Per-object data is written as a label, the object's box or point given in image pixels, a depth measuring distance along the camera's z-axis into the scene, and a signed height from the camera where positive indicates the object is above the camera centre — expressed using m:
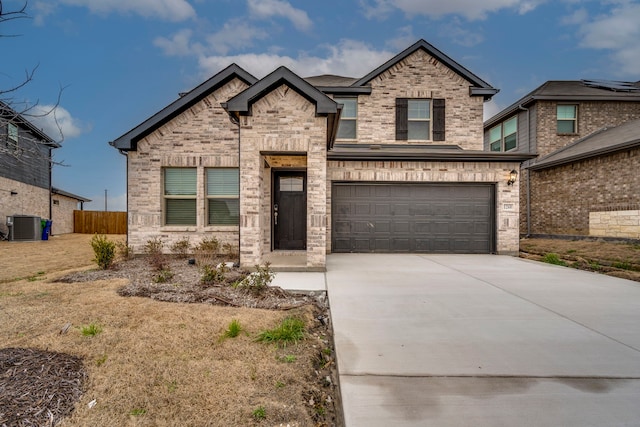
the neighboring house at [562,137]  12.36 +3.69
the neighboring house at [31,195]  15.52 +0.93
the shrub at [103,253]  6.68 -0.93
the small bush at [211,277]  5.32 -1.16
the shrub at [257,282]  4.76 -1.13
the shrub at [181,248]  8.30 -0.99
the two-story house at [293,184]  6.49 +0.82
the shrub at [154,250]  7.18 -1.02
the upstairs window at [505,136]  15.94 +4.33
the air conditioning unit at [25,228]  15.26 -0.87
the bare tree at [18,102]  2.88 +1.14
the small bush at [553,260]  8.12 -1.26
